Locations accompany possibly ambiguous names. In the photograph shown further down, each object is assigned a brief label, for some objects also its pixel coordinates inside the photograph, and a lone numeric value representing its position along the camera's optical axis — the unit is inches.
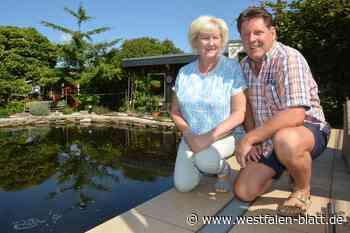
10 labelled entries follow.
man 66.6
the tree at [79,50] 589.3
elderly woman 80.0
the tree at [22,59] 601.3
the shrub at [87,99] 590.2
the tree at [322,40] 270.1
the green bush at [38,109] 527.5
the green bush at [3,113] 516.9
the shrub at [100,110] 549.6
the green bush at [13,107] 552.7
